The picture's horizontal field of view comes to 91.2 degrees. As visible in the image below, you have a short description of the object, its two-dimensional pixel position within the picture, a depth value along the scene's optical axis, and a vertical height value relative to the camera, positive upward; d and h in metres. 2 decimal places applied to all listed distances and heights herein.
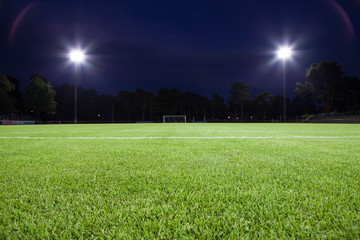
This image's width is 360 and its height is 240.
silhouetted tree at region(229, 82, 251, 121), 60.20 +8.31
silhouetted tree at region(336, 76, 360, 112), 39.69 +5.87
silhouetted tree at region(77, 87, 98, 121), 56.66 +5.03
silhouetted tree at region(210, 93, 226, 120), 66.38 +3.91
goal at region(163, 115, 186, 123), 46.31 -0.34
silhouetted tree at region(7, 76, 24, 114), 42.59 +5.75
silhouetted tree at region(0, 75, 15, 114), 34.84 +4.37
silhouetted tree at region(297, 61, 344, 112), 37.91 +7.81
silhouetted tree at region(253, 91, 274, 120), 65.06 +5.18
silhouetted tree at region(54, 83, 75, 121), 52.78 +5.06
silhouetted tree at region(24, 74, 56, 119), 39.94 +5.47
